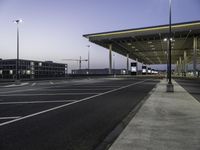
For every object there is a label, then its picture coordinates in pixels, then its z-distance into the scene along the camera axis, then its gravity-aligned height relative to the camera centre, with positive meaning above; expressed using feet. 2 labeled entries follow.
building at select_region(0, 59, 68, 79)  428.15 +9.37
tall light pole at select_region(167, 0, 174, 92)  66.54 -4.15
